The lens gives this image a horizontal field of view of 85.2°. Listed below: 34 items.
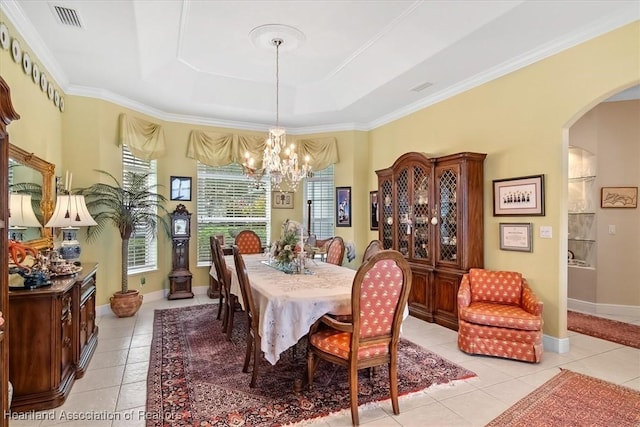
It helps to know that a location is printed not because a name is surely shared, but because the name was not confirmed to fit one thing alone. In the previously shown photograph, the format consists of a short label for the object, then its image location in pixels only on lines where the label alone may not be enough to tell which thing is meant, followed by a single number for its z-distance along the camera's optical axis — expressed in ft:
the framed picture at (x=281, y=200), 22.18
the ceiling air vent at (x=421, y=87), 14.98
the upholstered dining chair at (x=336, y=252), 14.76
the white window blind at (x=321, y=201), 22.24
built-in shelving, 16.87
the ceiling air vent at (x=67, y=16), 10.09
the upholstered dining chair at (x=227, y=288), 12.17
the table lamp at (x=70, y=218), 11.22
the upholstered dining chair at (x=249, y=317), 9.06
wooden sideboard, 7.97
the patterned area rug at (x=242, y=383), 7.86
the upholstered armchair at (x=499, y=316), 10.59
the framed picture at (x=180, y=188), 19.34
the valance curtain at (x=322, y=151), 21.33
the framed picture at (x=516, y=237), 12.31
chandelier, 12.89
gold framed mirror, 10.45
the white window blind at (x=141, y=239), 17.56
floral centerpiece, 11.71
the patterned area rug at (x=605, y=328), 12.68
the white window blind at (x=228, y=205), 20.44
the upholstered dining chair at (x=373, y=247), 11.32
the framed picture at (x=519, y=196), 12.00
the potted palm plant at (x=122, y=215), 15.31
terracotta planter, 15.16
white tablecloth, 8.29
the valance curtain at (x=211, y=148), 19.74
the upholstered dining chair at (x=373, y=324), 7.45
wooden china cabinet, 13.55
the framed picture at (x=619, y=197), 16.01
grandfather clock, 18.44
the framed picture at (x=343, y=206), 21.17
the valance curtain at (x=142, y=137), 16.72
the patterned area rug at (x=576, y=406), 7.64
